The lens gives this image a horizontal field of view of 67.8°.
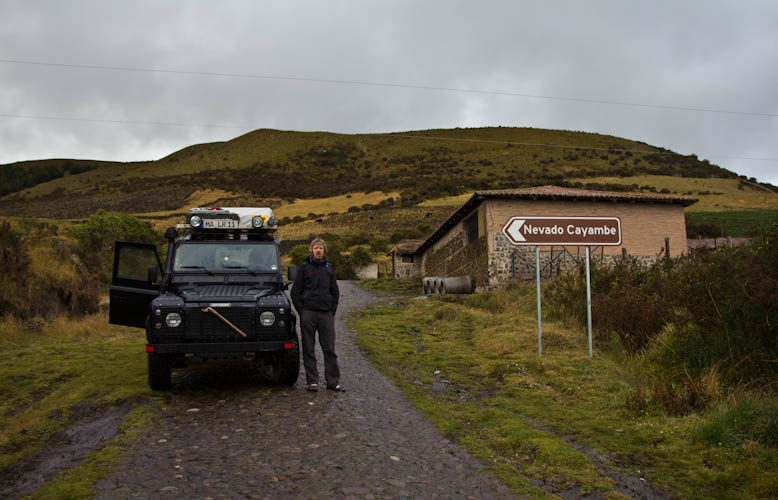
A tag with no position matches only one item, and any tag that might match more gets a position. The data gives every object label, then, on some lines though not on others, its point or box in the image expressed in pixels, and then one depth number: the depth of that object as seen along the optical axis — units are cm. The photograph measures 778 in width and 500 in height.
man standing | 802
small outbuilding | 4447
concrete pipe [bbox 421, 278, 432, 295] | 2819
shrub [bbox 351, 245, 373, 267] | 4875
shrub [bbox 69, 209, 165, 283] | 2042
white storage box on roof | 953
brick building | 2581
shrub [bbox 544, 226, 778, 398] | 733
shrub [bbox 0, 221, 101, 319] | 1420
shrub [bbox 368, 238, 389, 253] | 5619
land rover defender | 750
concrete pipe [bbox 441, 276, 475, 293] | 2697
